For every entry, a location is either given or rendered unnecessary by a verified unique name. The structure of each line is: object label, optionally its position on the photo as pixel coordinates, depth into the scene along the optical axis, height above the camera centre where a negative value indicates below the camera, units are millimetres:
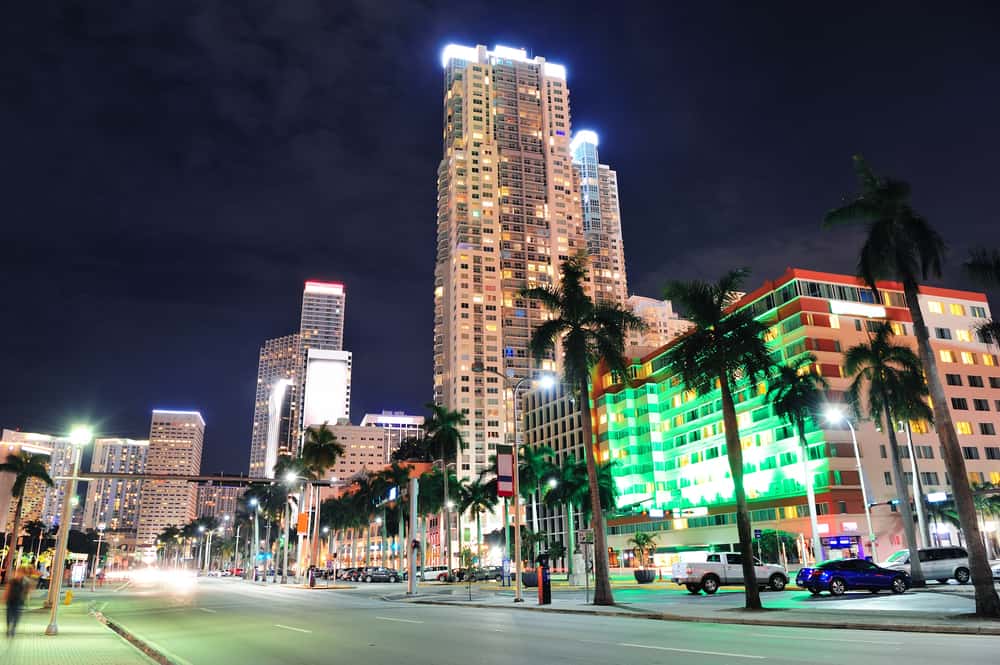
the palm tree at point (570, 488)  77312 +5572
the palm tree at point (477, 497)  95269 +5995
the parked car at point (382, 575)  86562 -3886
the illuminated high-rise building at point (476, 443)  198125 +27165
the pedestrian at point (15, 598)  20031 -1327
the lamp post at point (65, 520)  22172 +984
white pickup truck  36969 -1973
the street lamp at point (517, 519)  34750 +1024
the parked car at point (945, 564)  38688 -1799
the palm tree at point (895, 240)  24562 +10079
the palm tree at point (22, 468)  77375 +9009
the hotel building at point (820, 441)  79562 +11529
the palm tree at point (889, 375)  44031 +9691
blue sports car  32531 -2045
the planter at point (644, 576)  52541 -2808
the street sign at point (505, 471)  34750 +3403
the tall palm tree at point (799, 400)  52844 +10053
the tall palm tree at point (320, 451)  96125 +12651
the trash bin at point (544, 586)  32625 -2119
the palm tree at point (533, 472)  82312 +7811
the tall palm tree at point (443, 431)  85000 +13199
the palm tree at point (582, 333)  34500 +10162
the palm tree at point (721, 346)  29391 +7889
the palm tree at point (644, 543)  88562 -701
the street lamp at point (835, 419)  73125 +12490
